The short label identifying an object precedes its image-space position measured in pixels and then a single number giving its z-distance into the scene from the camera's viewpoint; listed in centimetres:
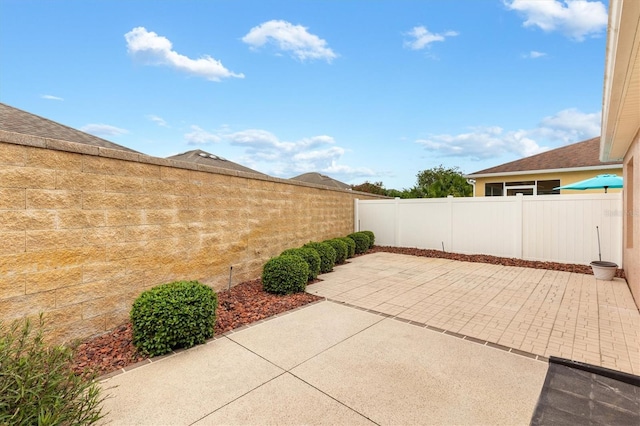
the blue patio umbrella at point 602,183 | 828
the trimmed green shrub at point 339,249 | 909
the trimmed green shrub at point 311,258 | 686
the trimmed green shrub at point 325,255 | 785
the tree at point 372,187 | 3042
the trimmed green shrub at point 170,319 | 339
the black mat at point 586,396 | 228
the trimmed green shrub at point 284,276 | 575
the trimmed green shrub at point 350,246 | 1008
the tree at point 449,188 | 1408
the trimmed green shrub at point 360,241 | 1097
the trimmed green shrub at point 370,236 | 1174
